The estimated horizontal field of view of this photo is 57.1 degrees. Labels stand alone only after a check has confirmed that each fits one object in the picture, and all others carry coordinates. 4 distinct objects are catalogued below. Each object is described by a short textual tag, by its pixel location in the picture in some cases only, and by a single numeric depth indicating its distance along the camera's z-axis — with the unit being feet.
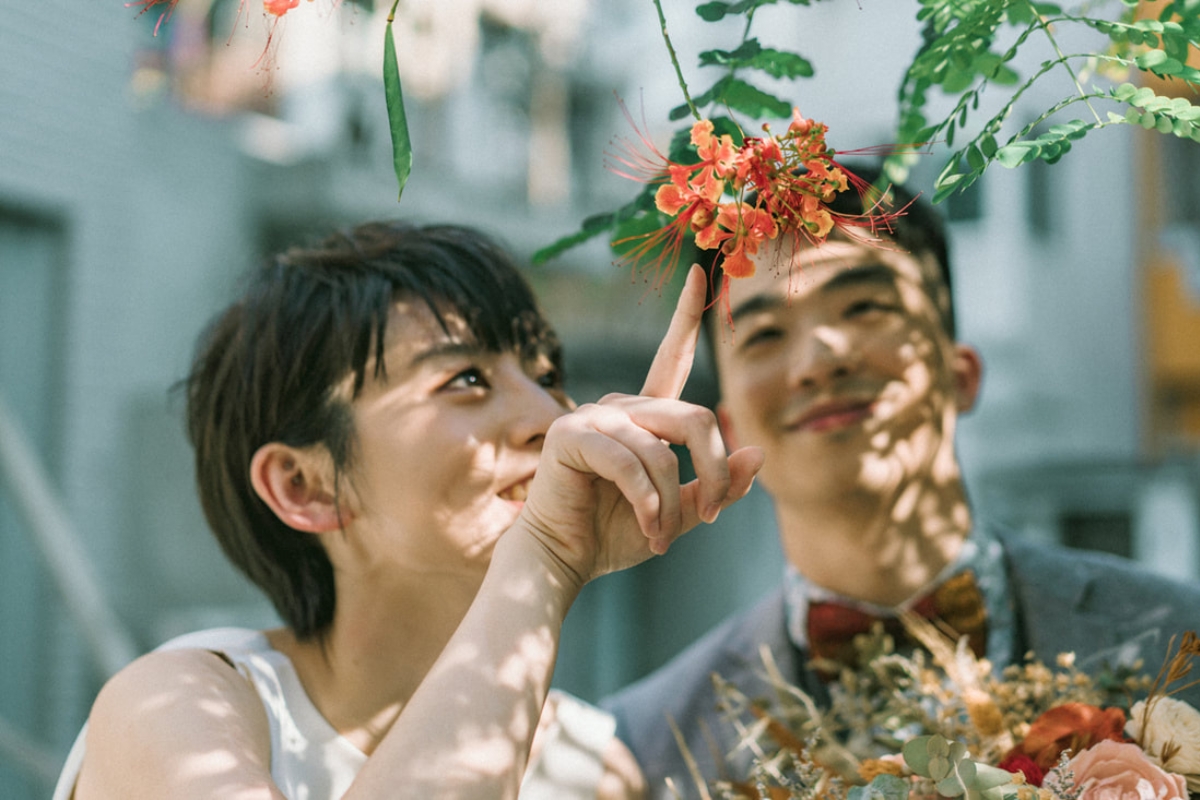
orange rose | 3.98
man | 5.71
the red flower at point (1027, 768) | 3.87
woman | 3.51
